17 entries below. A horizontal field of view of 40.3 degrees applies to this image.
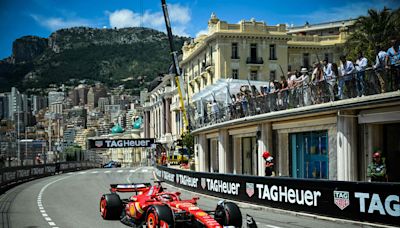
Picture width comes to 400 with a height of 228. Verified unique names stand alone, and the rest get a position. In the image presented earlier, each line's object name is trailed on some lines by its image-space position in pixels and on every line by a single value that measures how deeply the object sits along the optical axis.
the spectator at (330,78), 20.06
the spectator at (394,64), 16.78
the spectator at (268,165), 20.45
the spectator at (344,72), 19.01
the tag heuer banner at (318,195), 12.96
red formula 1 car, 11.52
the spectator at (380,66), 17.30
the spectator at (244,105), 28.11
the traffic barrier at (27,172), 32.19
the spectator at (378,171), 16.02
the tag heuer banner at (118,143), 86.50
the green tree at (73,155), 66.41
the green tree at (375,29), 39.00
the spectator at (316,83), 21.06
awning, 36.41
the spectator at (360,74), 18.36
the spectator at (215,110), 34.00
